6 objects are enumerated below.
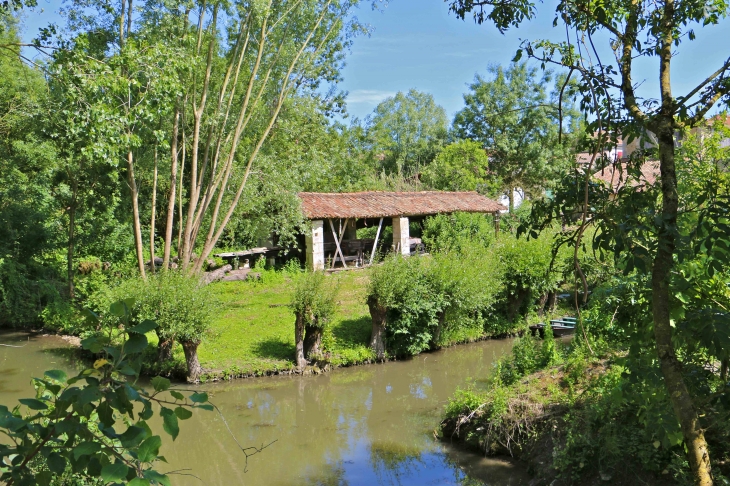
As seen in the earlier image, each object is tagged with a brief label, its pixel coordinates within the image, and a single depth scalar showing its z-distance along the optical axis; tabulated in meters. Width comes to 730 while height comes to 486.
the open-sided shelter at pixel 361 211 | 22.03
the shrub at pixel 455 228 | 24.91
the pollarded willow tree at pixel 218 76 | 14.16
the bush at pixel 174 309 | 12.08
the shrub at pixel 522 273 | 16.69
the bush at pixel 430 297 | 14.28
